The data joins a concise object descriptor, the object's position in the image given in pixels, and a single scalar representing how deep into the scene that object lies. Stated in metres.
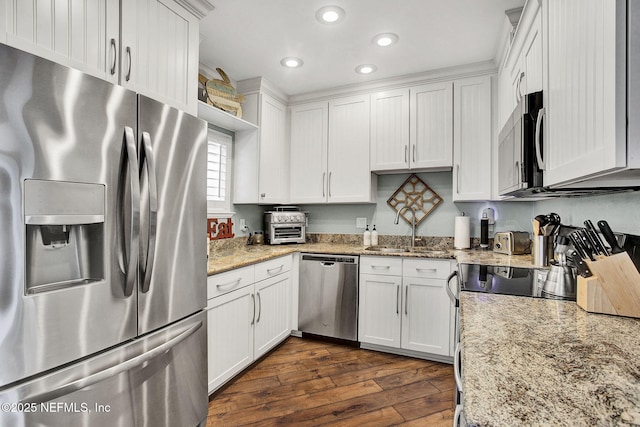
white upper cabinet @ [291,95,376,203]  3.20
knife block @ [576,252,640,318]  1.05
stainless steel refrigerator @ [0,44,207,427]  0.95
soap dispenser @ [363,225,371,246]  3.35
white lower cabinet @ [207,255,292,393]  2.04
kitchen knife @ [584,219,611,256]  1.14
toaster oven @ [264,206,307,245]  3.26
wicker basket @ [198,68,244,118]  2.59
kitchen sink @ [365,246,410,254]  3.17
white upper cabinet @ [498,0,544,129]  1.46
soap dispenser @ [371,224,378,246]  3.34
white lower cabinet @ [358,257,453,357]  2.62
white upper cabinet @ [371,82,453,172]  2.91
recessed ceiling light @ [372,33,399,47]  2.31
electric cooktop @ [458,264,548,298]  1.47
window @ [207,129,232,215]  2.90
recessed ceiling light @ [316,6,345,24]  2.01
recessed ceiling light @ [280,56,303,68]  2.68
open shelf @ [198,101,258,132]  2.45
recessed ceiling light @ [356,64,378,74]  2.80
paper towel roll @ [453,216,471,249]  2.96
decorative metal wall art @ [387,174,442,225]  3.22
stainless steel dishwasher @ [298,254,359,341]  2.90
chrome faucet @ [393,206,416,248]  3.25
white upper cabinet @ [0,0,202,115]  1.19
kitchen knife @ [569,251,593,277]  1.18
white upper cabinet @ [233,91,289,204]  3.09
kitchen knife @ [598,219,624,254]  1.08
